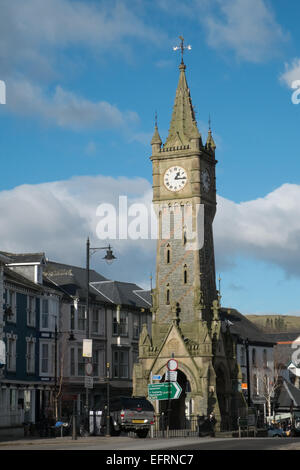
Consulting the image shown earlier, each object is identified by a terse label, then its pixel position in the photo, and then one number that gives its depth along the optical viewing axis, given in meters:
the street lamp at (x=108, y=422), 39.66
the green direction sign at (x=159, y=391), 41.34
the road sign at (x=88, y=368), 39.06
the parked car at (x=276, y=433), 61.09
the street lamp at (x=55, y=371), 57.44
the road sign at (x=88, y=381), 40.06
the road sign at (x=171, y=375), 40.78
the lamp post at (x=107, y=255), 42.47
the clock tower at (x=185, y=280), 64.94
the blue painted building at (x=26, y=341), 53.44
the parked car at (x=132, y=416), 39.69
